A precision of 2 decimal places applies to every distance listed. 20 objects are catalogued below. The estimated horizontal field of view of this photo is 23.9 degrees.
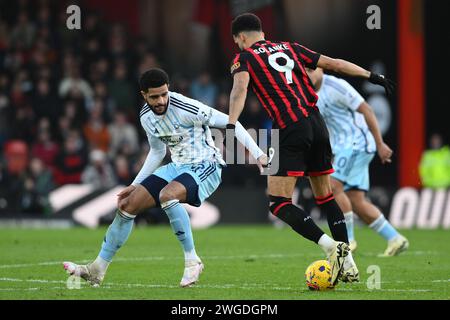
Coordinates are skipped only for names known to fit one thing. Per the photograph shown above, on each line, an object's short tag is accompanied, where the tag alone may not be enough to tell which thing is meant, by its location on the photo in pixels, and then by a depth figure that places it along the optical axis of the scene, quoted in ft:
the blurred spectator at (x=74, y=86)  70.69
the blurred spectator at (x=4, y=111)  69.72
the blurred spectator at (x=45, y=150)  67.82
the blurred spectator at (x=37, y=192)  63.05
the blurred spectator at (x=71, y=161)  66.39
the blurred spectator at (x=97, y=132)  69.46
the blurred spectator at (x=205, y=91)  71.31
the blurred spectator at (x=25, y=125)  69.21
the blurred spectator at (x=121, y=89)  72.23
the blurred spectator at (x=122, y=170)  65.12
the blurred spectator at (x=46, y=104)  69.46
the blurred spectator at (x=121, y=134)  68.80
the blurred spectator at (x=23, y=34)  73.87
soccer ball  27.68
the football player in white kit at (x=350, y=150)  40.19
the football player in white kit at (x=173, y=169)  28.89
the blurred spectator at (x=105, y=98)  70.74
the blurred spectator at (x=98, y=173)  65.00
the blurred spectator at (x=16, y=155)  66.69
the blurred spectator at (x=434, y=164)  72.28
